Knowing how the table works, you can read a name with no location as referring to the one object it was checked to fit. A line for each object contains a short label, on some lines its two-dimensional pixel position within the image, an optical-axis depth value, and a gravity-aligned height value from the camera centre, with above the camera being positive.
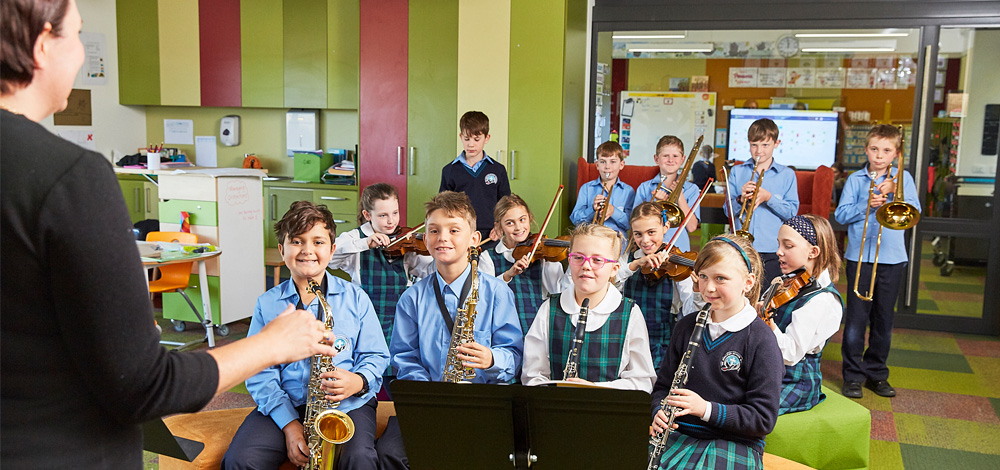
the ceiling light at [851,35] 5.05 +0.80
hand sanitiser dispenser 6.91 +0.04
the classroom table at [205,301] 4.35 -1.02
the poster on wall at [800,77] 5.26 +0.51
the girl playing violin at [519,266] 3.21 -0.55
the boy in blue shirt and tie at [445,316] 2.45 -0.59
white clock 5.23 +0.73
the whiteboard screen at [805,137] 5.26 +0.09
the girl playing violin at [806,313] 2.56 -0.58
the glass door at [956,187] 4.98 -0.23
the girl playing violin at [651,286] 3.09 -0.60
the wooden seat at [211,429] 2.21 -0.93
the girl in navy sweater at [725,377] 2.00 -0.64
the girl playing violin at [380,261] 3.32 -0.55
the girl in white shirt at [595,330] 2.29 -0.58
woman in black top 0.87 -0.20
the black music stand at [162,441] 1.72 -0.73
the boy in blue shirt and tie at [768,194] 4.18 -0.26
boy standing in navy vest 4.38 -0.19
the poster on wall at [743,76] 5.34 +0.51
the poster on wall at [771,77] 5.30 +0.51
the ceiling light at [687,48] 5.34 +0.71
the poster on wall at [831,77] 5.21 +0.51
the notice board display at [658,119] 5.45 +0.20
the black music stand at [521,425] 1.67 -0.66
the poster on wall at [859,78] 5.15 +0.51
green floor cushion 2.49 -0.97
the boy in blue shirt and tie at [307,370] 2.12 -0.70
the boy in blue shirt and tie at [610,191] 4.43 -0.30
